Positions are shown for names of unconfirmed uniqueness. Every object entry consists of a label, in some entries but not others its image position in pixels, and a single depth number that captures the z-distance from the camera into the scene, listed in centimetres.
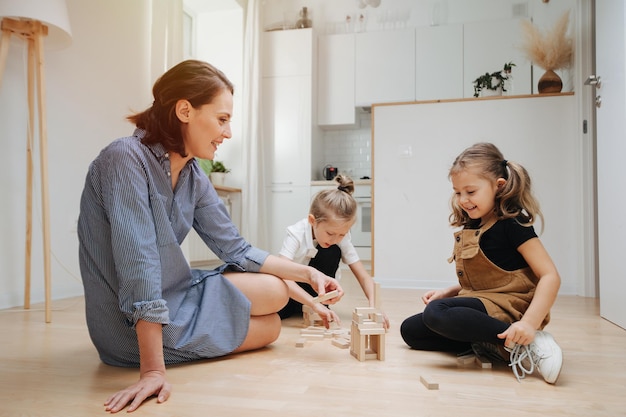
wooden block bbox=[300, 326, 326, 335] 195
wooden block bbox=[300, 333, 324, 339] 191
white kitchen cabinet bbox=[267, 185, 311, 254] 549
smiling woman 117
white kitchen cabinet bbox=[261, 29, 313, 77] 557
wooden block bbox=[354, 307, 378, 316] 160
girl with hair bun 208
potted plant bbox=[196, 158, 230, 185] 505
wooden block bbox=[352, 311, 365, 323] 158
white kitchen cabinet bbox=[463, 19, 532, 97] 535
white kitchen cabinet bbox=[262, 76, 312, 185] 554
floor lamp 227
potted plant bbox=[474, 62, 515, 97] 373
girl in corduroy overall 144
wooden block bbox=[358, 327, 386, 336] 155
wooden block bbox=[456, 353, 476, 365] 151
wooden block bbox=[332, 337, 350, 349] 175
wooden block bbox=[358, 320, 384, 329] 156
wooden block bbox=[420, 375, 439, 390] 126
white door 220
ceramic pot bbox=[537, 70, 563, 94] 352
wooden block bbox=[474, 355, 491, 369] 150
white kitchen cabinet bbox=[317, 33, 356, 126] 579
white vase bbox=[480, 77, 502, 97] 375
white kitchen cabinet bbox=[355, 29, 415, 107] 566
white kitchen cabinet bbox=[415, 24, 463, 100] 555
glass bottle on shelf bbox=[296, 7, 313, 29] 575
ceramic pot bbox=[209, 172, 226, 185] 508
